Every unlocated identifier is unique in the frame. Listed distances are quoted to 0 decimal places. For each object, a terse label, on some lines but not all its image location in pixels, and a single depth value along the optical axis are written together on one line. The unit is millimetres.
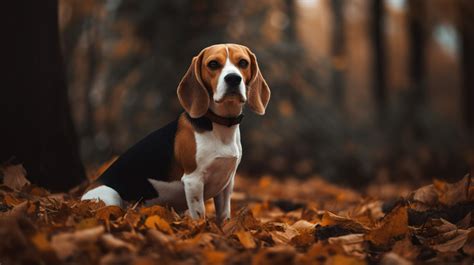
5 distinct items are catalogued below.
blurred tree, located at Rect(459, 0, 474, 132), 15812
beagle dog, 3635
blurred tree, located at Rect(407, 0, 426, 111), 15727
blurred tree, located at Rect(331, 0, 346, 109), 20688
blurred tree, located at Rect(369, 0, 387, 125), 15453
